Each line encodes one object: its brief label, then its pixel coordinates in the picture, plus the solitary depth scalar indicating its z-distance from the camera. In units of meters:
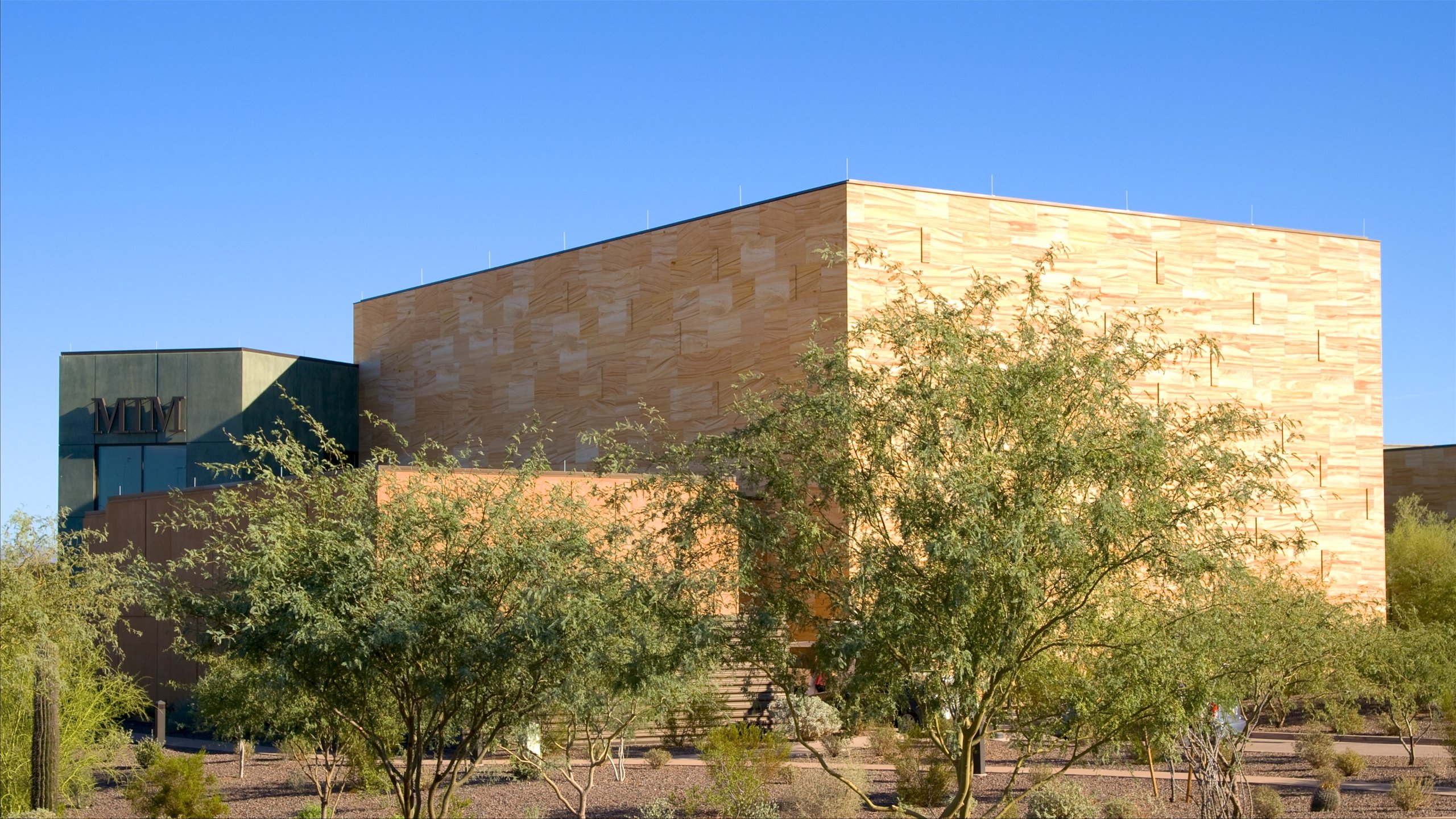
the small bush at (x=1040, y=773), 20.77
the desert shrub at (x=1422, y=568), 42.44
